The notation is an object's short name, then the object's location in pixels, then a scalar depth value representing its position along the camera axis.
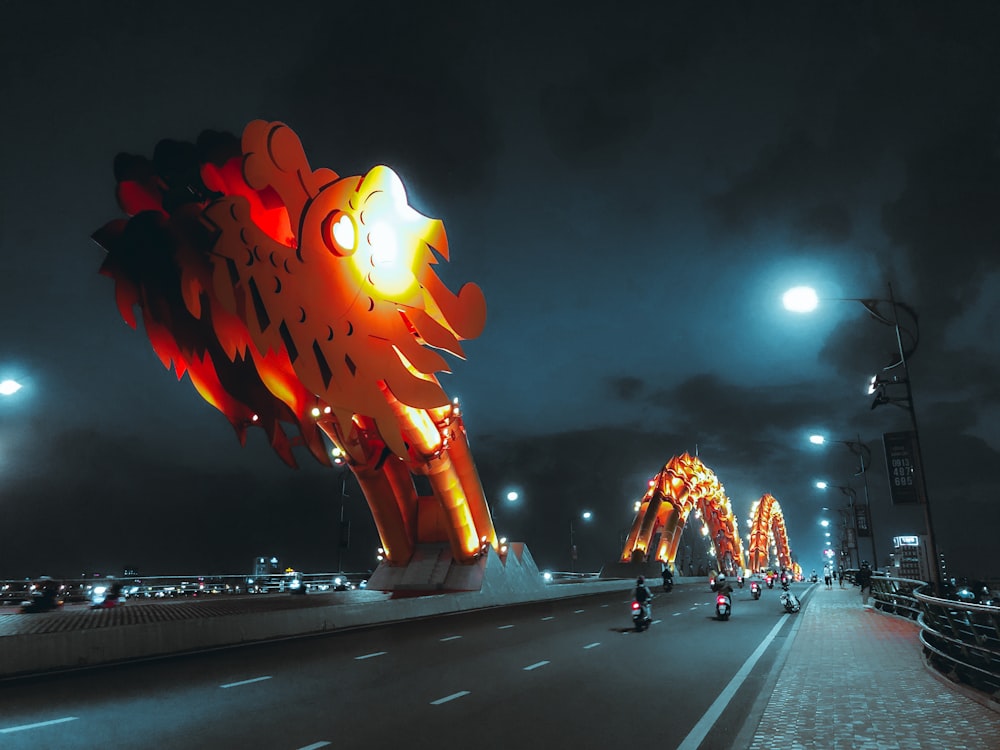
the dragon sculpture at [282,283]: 17.14
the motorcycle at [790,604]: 25.79
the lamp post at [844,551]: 67.25
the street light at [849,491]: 47.62
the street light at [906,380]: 14.13
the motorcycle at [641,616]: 18.95
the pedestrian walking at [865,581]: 30.49
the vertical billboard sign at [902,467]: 18.58
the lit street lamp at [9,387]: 14.59
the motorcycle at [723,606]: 22.41
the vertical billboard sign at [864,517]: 43.26
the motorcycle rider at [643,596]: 19.25
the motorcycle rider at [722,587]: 22.70
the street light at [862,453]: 33.75
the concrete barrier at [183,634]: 11.99
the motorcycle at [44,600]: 21.53
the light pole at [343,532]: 34.75
